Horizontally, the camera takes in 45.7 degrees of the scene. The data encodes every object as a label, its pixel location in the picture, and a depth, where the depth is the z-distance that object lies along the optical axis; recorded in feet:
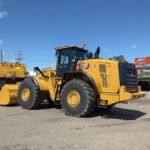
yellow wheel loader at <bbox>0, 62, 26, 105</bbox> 29.50
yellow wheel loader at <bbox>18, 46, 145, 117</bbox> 20.38
